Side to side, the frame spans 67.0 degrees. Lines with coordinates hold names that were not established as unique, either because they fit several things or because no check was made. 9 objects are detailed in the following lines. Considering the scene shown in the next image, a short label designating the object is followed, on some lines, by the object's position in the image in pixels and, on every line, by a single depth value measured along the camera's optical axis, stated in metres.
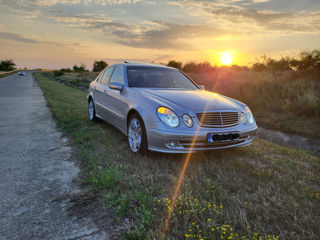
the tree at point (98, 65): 57.61
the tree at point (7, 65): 95.90
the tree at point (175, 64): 24.07
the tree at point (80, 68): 83.31
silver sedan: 3.53
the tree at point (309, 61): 13.21
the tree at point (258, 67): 18.81
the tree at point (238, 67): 24.18
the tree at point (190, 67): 22.12
